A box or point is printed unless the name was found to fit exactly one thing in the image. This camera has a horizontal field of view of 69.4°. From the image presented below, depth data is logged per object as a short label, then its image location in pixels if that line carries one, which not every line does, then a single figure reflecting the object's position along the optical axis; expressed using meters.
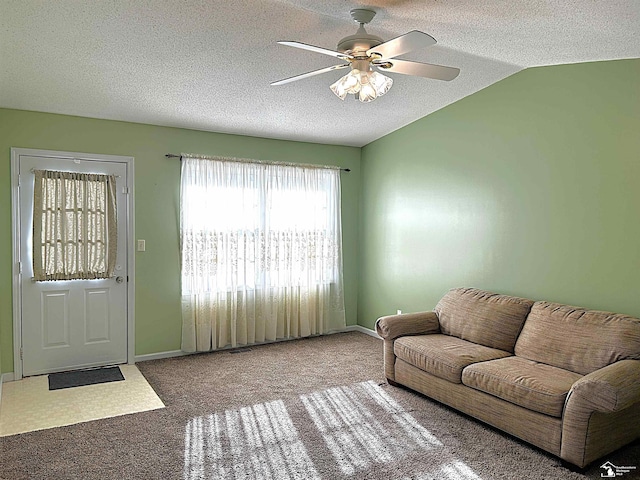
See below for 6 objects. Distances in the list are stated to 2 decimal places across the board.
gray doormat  4.16
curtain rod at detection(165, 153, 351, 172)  4.95
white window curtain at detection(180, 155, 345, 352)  5.07
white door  4.30
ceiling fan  2.47
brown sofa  2.72
